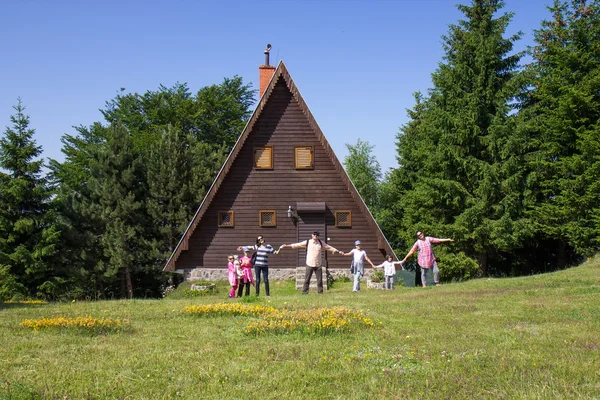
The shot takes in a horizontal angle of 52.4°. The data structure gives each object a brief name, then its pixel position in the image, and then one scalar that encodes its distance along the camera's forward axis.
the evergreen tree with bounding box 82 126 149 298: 35.38
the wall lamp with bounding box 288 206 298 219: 27.53
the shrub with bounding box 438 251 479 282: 29.05
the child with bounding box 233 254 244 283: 19.84
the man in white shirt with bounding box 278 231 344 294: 17.69
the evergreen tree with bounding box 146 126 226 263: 36.62
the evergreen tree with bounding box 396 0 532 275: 28.62
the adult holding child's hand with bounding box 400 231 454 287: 19.64
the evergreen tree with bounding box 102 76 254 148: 48.84
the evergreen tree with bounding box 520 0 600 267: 25.61
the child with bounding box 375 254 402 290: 20.88
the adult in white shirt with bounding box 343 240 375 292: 20.20
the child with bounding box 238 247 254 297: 19.67
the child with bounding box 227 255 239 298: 20.23
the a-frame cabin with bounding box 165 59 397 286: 27.78
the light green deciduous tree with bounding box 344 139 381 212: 49.38
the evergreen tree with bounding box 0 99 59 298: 30.17
